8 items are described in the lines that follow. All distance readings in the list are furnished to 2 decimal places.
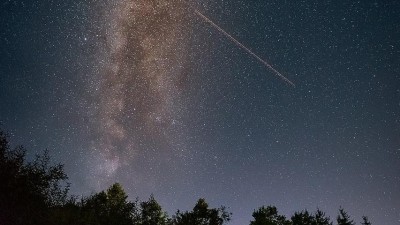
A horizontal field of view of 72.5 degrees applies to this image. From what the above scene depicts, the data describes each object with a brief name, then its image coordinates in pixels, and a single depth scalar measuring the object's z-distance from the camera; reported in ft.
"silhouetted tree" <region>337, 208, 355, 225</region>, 155.94
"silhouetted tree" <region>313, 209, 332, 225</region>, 163.55
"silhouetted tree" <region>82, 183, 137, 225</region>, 92.02
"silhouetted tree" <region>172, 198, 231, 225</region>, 171.83
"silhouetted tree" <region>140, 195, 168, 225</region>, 167.52
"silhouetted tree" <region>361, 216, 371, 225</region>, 149.13
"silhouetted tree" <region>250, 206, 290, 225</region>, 158.10
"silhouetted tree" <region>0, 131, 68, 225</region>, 60.59
